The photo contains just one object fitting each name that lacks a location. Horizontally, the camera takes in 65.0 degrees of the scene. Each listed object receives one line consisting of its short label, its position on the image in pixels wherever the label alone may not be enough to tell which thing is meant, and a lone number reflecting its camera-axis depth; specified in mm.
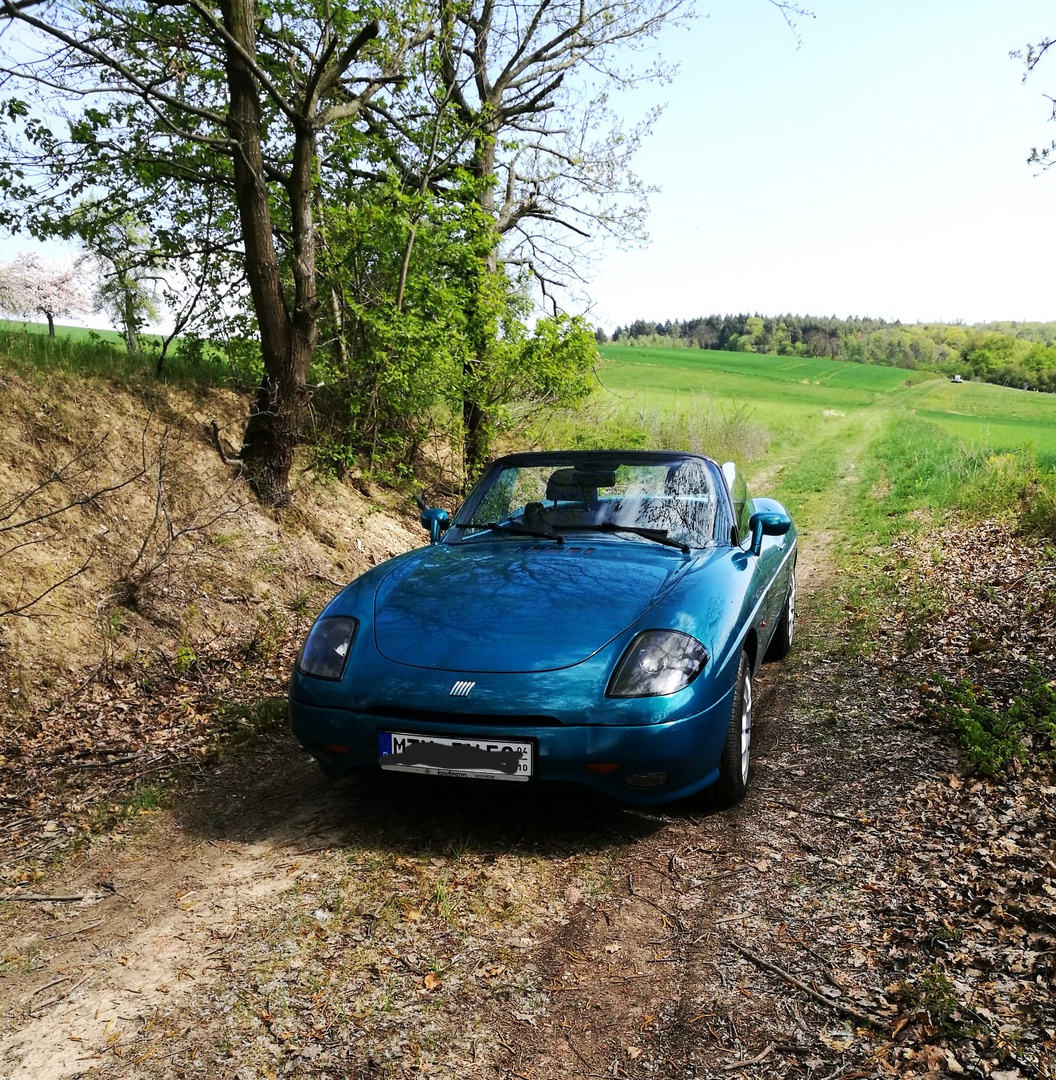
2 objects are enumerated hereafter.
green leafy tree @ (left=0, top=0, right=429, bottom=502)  7598
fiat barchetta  3082
